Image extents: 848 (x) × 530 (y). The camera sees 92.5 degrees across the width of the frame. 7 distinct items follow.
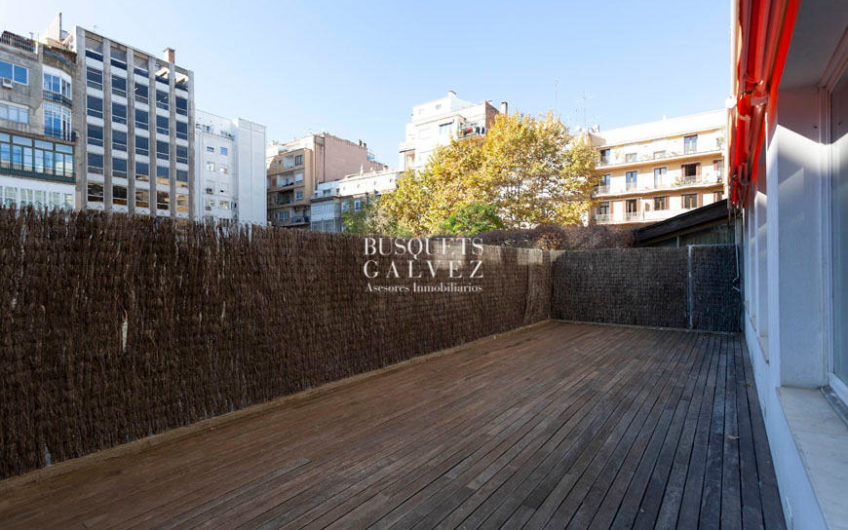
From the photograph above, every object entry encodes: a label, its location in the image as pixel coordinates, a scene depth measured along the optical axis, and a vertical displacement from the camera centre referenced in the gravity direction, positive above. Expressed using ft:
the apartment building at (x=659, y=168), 90.33 +22.63
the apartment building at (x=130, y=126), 93.35 +35.84
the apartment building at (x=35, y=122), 72.74 +28.11
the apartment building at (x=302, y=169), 143.02 +35.59
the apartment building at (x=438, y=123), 113.50 +41.32
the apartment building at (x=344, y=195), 124.88 +23.22
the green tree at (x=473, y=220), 50.11 +5.76
